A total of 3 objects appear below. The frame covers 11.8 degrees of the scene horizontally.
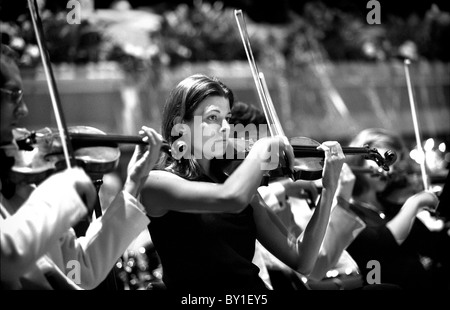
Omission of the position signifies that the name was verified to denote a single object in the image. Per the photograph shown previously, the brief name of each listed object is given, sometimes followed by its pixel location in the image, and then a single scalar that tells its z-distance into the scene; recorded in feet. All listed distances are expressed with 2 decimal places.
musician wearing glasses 18.02
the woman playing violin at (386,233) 22.19
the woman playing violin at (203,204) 19.25
